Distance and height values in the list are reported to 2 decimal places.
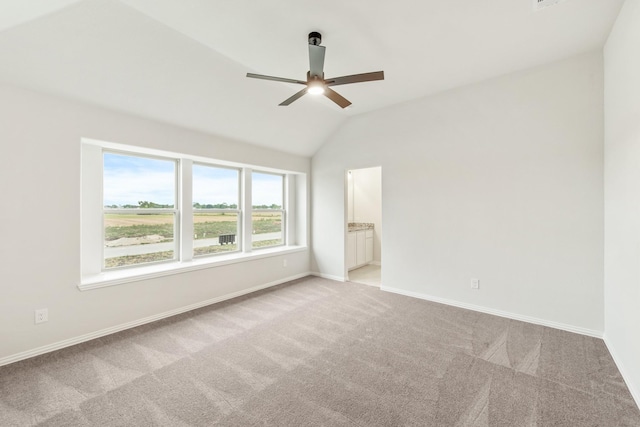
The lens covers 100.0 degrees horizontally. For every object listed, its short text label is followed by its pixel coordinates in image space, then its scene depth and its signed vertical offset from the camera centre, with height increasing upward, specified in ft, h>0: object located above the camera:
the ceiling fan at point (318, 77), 7.50 +3.93
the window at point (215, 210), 13.55 +0.17
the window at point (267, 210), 16.24 +0.20
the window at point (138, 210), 10.85 +0.15
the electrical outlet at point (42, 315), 8.24 -3.15
